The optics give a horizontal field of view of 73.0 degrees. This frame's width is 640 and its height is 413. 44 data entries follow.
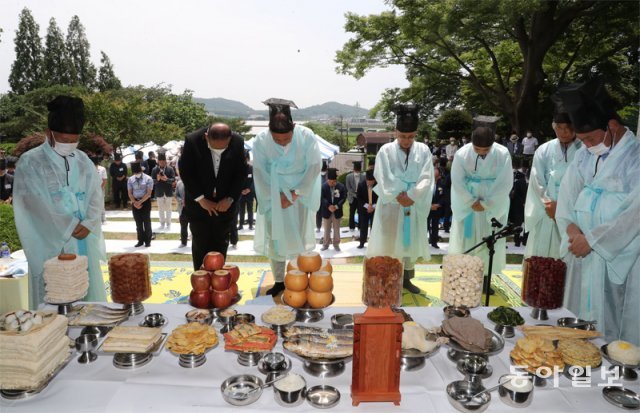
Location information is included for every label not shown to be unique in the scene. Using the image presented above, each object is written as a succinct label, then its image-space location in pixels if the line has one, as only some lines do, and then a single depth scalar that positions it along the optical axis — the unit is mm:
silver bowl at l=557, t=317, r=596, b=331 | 2648
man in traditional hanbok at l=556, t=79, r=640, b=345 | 3088
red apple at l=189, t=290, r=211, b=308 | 2752
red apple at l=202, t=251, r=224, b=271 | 2854
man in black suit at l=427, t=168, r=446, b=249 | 8383
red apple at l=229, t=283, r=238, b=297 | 2822
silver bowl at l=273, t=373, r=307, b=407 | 1928
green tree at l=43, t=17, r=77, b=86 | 49844
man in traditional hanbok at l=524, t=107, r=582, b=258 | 4992
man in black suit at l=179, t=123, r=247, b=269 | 4773
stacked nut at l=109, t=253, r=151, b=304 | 2734
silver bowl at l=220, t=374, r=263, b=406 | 1916
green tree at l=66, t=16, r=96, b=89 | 53531
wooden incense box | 1969
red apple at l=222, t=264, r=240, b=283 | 2835
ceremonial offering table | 1920
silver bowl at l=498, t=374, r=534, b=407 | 1937
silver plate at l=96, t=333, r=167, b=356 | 2257
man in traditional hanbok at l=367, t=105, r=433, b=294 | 5496
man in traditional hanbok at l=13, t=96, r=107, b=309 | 3674
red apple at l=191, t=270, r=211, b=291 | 2723
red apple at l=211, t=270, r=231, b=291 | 2729
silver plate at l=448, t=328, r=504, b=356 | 2291
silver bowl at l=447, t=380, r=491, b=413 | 1897
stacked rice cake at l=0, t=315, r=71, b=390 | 1948
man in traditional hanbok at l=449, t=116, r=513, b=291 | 5488
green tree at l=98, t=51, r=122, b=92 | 57375
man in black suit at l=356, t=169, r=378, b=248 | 8406
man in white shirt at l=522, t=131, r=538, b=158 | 18109
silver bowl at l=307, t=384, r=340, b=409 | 1926
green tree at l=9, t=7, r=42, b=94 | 47656
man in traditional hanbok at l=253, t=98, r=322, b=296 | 4977
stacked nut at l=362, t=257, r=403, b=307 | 2629
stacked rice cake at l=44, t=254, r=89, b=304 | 2713
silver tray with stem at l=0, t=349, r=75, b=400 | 1933
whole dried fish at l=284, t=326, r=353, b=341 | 2376
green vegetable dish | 2658
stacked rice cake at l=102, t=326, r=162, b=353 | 2232
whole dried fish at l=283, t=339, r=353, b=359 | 2188
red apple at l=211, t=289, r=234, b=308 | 2742
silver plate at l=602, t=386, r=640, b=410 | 1909
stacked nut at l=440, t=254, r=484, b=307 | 2672
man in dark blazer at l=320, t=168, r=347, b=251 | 8375
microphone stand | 3310
